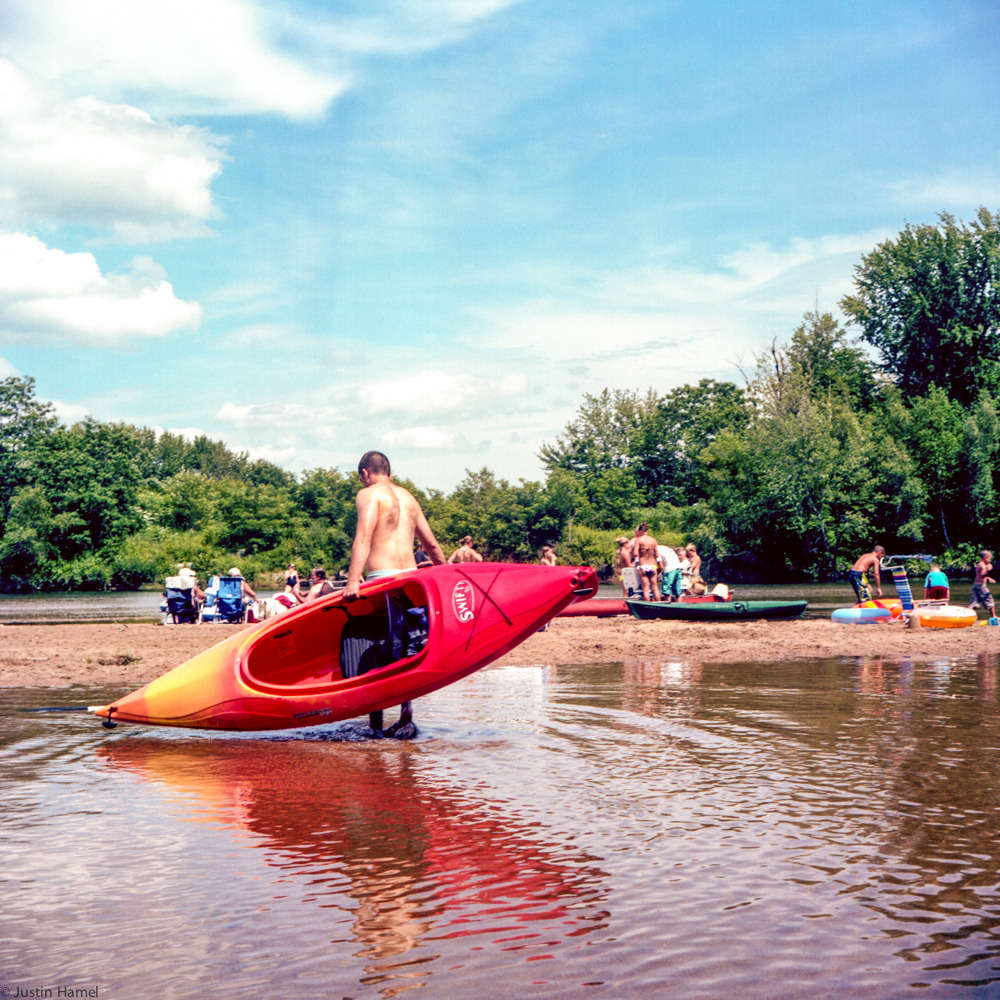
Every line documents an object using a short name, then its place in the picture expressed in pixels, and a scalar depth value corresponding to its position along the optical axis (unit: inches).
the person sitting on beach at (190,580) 791.1
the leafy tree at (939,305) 2098.9
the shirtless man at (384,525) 285.4
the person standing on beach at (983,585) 724.0
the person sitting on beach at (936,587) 701.9
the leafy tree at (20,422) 2583.7
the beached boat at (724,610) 716.7
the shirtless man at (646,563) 786.2
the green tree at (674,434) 2728.8
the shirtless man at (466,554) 685.9
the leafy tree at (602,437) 2888.8
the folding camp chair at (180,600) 784.3
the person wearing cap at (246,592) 799.7
